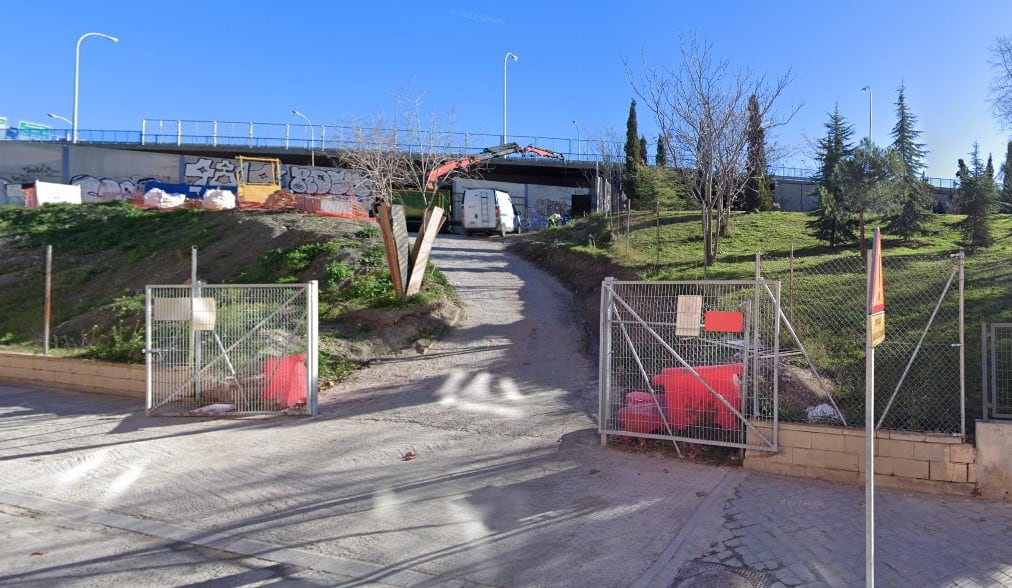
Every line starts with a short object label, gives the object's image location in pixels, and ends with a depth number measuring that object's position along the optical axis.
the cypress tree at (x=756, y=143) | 16.58
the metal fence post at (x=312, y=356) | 8.89
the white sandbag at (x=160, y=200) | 29.39
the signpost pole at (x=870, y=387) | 3.70
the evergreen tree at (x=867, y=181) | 17.70
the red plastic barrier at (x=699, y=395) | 6.79
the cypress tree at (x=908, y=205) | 18.56
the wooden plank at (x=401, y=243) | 13.77
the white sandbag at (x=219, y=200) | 27.71
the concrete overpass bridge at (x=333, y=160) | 44.25
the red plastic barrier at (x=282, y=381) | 9.06
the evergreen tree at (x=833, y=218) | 18.39
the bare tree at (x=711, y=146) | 15.70
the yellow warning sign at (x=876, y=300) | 3.82
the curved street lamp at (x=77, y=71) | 43.69
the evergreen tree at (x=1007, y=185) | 25.23
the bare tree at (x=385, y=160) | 27.30
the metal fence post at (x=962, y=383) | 5.73
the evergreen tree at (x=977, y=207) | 16.73
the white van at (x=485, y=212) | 31.45
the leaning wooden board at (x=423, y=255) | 14.08
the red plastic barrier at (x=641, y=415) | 7.20
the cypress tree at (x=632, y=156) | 31.38
